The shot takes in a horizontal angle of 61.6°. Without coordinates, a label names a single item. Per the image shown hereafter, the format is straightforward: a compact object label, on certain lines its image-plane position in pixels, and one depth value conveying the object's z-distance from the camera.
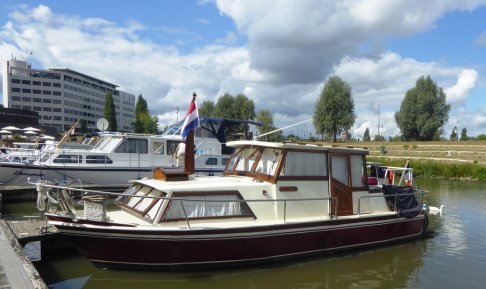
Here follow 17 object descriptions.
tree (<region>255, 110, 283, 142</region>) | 72.38
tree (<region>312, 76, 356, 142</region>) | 67.19
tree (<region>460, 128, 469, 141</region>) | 74.57
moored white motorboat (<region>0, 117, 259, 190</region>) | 20.50
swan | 15.89
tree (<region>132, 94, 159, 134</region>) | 76.00
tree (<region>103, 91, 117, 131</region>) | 93.79
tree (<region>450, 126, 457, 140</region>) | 75.56
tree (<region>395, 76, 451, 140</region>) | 67.31
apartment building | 114.19
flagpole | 11.30
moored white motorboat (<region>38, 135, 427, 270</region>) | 9.12
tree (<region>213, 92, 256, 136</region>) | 75.62
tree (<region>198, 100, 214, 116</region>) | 79.26
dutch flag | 11.33
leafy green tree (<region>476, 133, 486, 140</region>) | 60.17
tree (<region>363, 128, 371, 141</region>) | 92.71
